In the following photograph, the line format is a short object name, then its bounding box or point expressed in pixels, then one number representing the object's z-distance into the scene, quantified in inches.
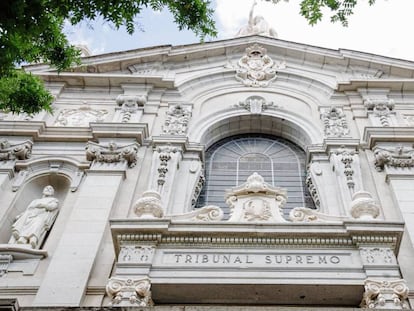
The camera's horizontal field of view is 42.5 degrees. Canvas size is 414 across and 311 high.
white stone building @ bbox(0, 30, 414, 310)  410.9
